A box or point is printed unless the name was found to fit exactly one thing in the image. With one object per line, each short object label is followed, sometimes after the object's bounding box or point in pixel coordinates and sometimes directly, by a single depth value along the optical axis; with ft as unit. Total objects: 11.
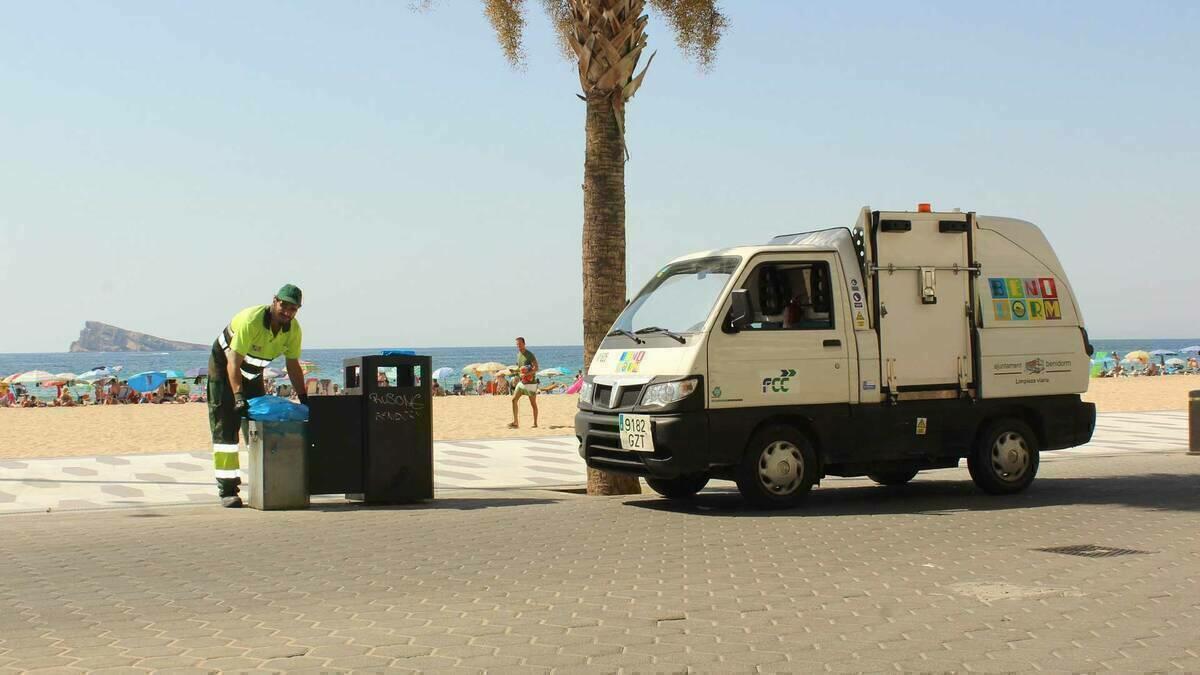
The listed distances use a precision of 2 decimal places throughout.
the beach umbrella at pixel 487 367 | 206.67
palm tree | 44.47
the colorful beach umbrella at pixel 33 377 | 185.37
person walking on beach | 78.28
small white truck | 36.55
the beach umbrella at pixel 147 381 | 181.27
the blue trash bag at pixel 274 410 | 37.42
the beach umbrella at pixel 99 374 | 195.21
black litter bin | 38.75
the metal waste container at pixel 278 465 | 37.68
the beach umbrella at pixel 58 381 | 181.98
